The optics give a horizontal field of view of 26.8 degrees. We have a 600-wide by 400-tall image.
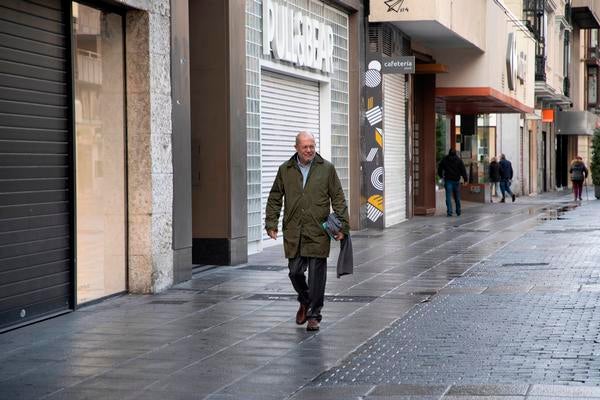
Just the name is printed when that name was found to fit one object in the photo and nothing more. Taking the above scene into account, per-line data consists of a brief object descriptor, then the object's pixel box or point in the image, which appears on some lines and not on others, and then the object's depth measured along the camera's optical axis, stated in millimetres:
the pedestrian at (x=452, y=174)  32656
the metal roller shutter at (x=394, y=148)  28034
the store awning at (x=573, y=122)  66250
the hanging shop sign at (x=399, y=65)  25188
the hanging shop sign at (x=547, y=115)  55028
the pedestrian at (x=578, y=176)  45969
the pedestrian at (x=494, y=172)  44062
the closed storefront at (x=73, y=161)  11118
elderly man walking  10938
